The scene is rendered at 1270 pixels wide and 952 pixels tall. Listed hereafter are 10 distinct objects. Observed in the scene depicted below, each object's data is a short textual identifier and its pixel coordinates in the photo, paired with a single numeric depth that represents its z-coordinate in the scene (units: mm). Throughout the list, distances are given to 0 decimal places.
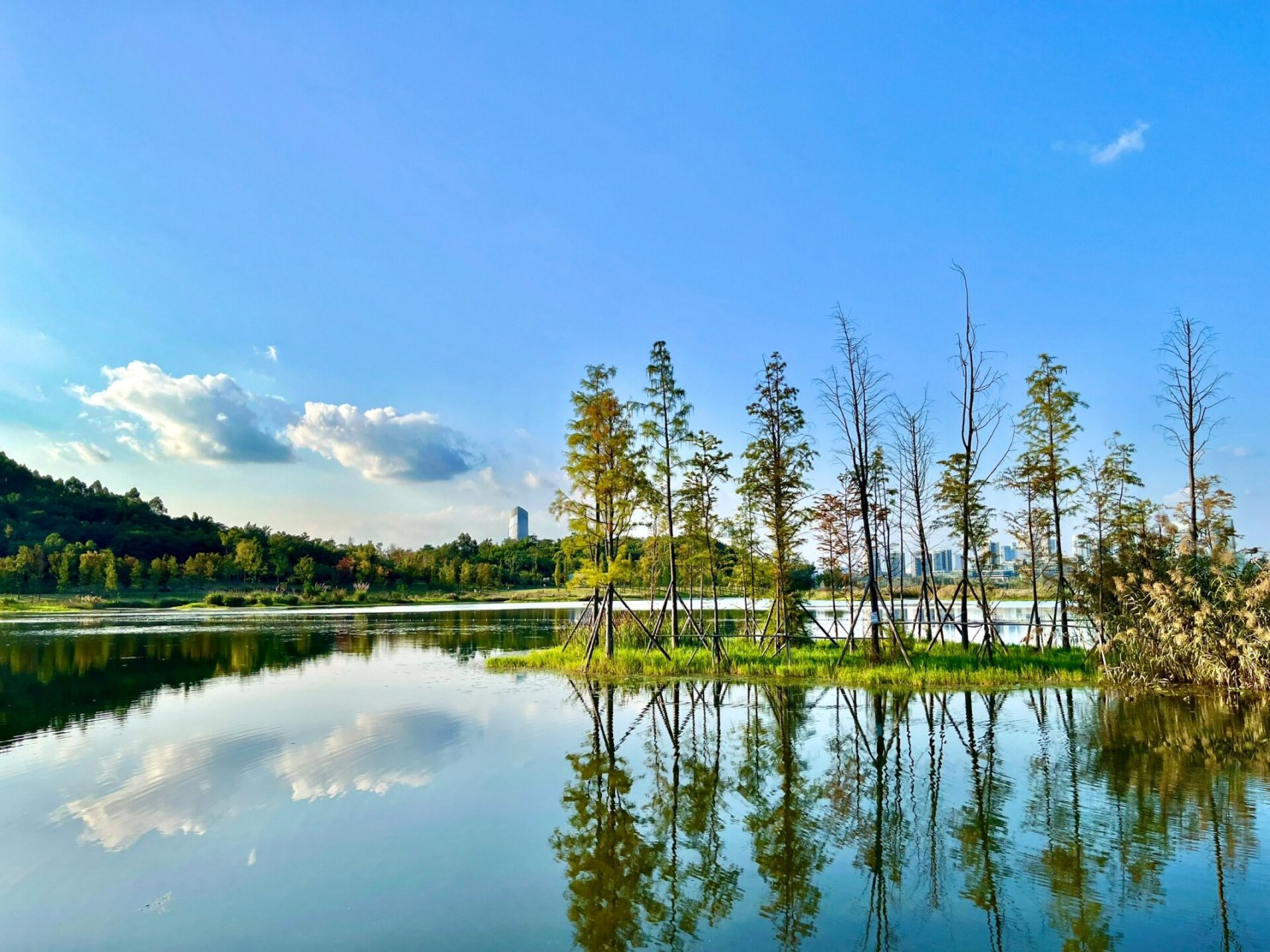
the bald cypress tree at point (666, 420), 22203
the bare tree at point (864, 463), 18016
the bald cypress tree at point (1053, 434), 21703
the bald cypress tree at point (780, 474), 21734
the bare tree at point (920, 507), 23234
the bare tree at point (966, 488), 19875
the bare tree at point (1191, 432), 17516
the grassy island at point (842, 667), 16667
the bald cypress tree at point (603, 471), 22312
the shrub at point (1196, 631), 14273
